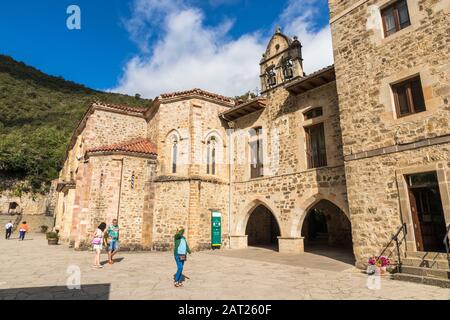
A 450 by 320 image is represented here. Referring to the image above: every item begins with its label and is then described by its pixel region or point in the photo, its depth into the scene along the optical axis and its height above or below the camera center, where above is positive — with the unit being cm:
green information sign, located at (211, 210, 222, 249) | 1425 -54
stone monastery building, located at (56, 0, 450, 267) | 762 +276
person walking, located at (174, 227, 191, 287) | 637 -76
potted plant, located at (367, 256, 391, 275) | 748 -125
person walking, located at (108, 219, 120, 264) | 962 -71
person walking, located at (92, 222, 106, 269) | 889 -72
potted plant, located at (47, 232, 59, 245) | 1762 -111
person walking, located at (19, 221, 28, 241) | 2105 -79
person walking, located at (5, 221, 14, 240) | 2246 -75
